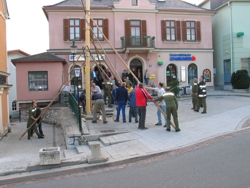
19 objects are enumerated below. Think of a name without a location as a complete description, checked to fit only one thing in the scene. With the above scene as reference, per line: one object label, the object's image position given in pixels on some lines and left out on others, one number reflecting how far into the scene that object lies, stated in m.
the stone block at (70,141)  9.45
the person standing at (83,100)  15.67
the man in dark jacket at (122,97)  12.05
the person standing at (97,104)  11.77
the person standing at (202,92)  13.73
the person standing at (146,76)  23.54
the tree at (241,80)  22.69
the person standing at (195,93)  14.44
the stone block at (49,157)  7.07
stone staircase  8.67
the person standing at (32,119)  13.70
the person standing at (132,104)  11.77
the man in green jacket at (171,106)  10.00
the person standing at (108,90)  15.52
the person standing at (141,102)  10.61
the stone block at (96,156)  7.28
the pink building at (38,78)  20.67
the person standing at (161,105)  11.37
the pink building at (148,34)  23.77
